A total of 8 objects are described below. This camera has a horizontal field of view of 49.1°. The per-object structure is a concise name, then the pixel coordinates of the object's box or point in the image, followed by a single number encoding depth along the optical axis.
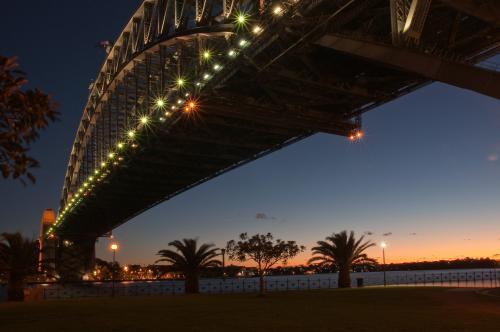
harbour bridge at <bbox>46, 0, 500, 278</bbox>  15.58
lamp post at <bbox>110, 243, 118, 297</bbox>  48.21
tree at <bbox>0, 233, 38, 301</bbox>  37.31
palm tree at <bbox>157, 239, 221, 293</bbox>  43.15
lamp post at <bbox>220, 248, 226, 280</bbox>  39.62
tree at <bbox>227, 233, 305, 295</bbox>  35.28
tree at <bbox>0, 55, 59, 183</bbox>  5.82
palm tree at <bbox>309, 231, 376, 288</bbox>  45.12
